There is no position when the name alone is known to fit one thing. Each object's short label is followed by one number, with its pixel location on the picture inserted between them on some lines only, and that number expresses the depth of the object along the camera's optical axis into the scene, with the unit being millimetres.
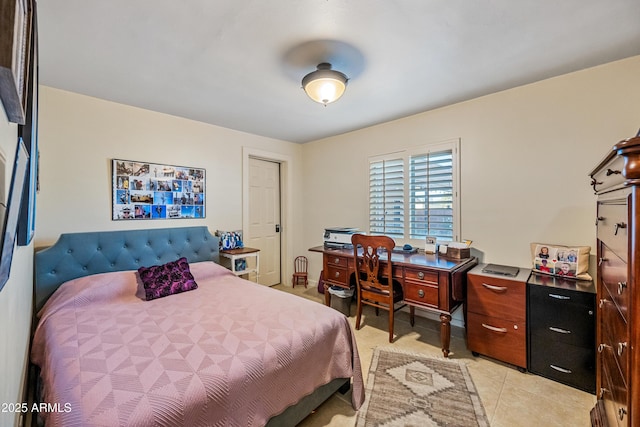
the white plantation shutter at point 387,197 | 3318
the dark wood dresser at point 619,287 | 830
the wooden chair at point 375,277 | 2584
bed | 1113
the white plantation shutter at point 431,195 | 2943
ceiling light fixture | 2012
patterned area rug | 1668
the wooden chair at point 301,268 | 4386
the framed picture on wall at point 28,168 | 1014
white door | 4074
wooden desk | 2314
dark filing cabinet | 1867
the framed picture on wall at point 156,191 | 2748
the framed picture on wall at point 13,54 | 424
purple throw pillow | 2293
